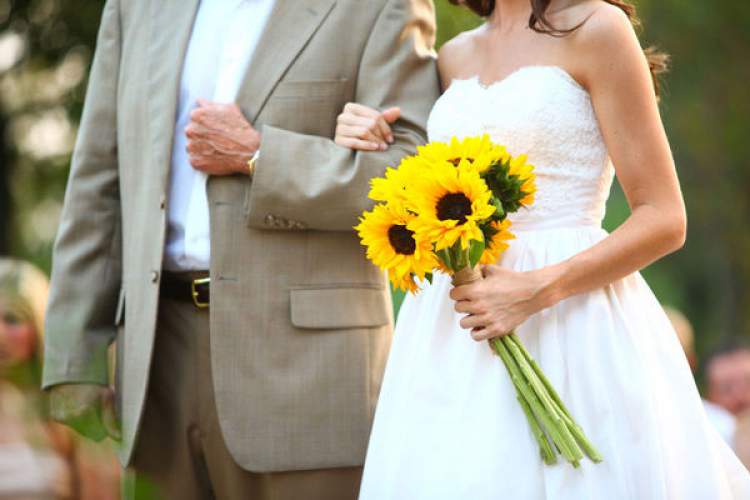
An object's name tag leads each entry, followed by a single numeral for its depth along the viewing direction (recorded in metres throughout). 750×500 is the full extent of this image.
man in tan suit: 6.68
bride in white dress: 5.60
